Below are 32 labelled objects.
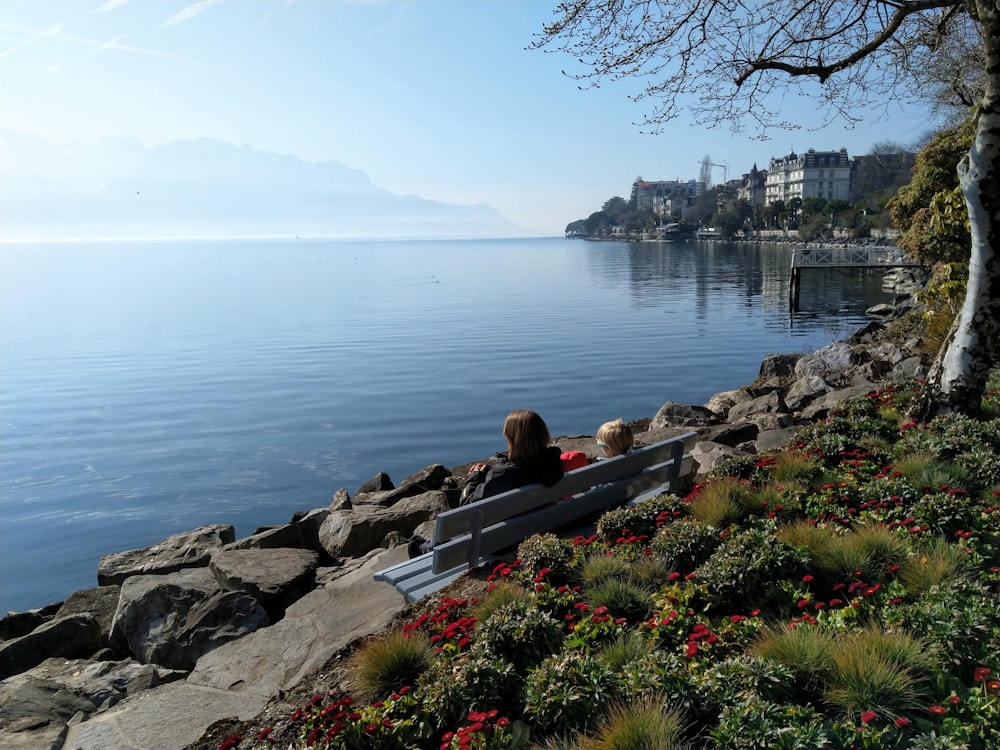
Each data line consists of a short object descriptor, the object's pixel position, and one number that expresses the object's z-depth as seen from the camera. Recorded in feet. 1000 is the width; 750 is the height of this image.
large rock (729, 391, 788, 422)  50.29
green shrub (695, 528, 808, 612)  15.80
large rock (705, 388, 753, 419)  60.49
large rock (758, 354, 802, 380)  74.95
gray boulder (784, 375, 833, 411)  51.67
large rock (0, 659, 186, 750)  17.33
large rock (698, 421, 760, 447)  37.29
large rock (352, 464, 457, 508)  41.98
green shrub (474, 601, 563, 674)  14.35
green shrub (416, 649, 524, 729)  13.10
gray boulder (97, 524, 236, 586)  34.83
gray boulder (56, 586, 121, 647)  28.12
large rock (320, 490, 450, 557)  33.65
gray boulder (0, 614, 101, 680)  25.62
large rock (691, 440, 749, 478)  29.63
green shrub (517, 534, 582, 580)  17.83
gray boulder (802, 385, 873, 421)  39.27
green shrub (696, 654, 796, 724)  12.06
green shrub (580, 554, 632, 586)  17.17
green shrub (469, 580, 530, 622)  15.99
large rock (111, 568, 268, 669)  23.58
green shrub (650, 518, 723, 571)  17.65
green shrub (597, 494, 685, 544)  20.11
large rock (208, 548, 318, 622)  25.39
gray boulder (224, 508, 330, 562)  32.96
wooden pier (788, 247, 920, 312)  162.71
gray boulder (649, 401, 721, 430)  49.75
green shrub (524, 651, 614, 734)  12.38
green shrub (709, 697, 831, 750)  10.80
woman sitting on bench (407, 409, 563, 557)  20.94
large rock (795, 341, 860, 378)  67.96
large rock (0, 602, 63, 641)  31.73
